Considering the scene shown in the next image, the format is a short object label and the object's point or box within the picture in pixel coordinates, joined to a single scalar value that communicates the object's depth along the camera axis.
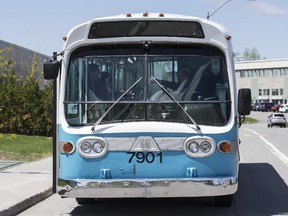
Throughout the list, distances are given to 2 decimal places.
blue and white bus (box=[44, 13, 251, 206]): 7.25
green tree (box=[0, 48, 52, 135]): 23.50
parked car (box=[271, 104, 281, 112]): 104.81
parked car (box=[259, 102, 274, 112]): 109.75
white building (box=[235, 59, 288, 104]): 119.81
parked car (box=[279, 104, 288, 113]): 101.31
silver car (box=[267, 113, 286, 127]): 59.69
